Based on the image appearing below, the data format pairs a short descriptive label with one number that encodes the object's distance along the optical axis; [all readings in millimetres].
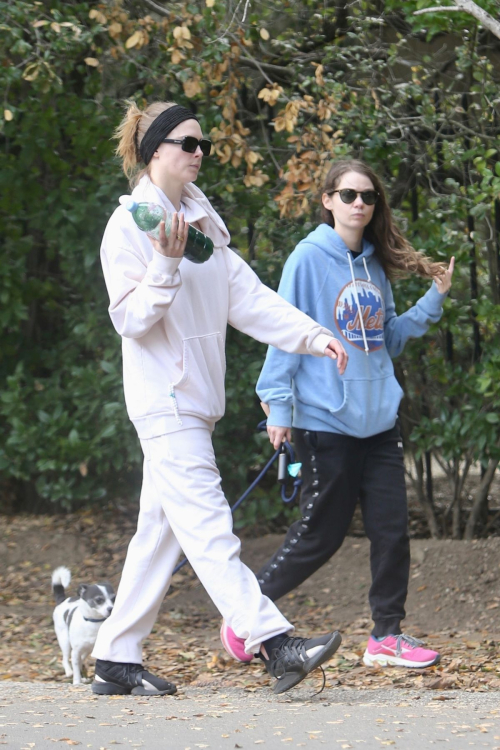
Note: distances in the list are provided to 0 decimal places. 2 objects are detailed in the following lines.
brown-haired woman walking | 8852
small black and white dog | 9961
